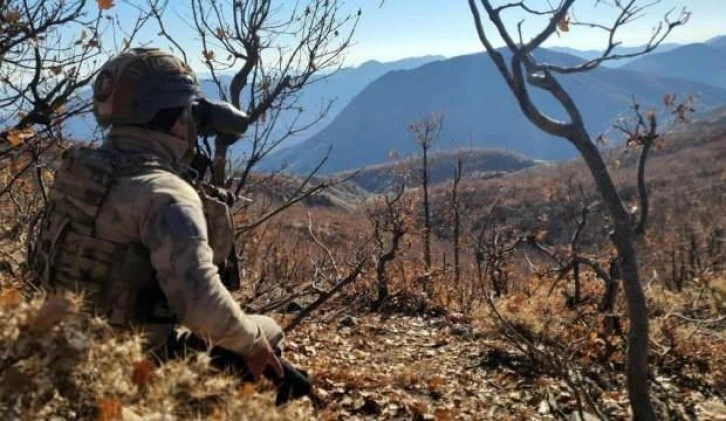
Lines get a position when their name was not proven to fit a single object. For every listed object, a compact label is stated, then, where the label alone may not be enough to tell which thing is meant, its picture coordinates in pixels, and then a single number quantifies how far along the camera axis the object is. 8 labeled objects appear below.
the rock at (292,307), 9.03
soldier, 2.28
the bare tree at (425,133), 18.73
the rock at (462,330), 8.02
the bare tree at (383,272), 9.61
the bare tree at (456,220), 11.77
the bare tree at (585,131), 3.84
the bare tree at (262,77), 5.93
